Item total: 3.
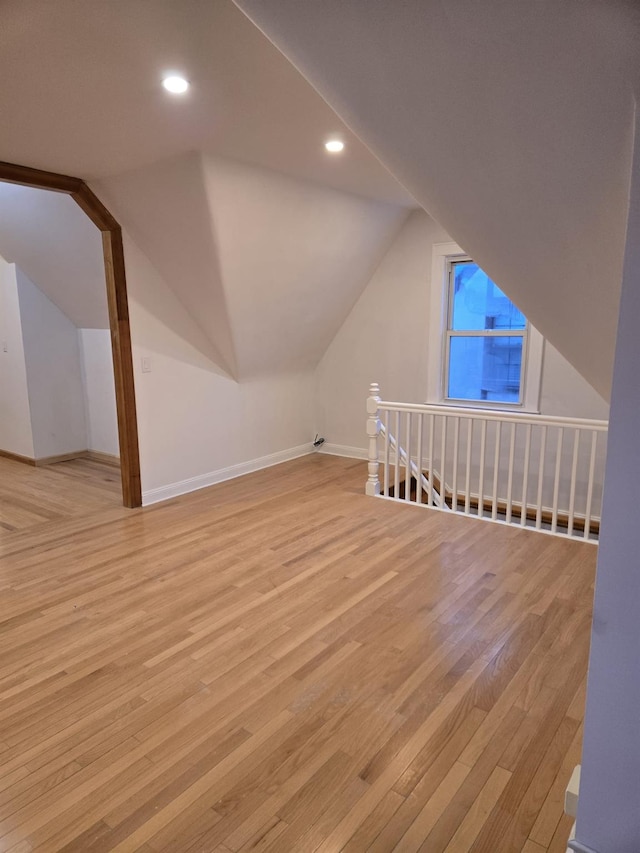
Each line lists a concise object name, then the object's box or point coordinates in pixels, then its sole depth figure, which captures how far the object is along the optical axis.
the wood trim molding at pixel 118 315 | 3.52
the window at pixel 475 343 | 4.55
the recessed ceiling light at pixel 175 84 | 2.13
